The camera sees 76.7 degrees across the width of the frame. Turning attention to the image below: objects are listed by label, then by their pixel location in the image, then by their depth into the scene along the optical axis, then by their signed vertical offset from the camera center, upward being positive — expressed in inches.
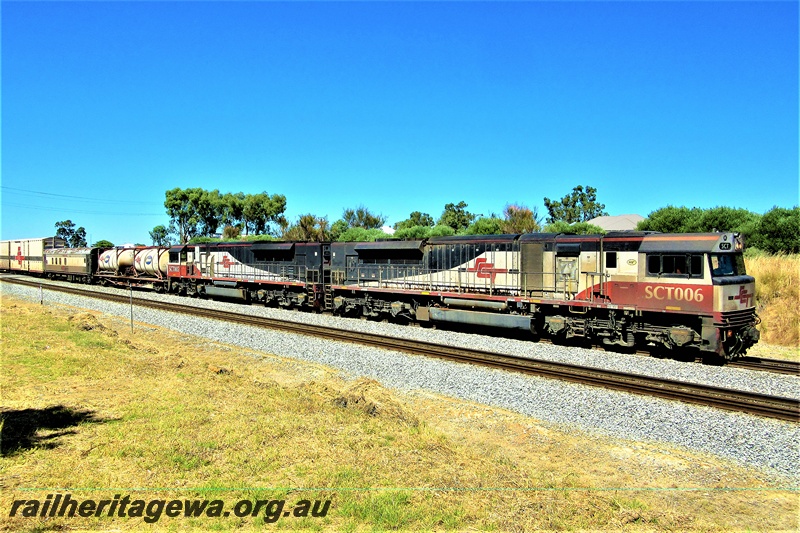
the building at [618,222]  2047.9 +187.5
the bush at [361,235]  1802.4 +131.2
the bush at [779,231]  1171.3 +74.3
